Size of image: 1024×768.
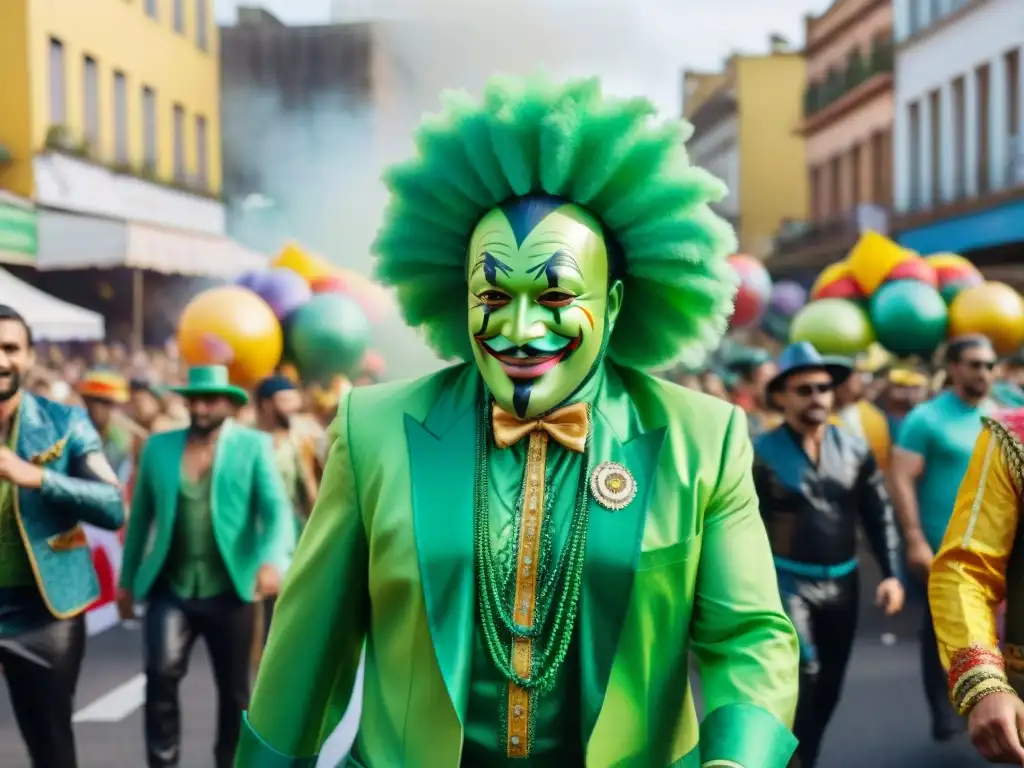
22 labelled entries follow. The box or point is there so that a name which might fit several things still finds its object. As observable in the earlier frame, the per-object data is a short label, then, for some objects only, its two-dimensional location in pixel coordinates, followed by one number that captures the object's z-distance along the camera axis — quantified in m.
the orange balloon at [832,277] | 12.80
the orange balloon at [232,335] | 9.02
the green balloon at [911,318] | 11.46
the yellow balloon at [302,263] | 11.46
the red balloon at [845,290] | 12.54
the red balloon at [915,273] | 11.95
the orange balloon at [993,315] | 11.05
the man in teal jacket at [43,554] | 5.22
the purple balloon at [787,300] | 15.83
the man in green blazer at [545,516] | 2.91
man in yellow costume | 3.59
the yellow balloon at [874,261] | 12.31
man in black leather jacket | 6.29
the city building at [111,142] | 22.73
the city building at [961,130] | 27.58
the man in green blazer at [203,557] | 6.33
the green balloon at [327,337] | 9.73
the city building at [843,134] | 36.12
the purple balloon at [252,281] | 10.27
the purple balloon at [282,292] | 10.09
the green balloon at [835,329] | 11.70
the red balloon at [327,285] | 11.25
